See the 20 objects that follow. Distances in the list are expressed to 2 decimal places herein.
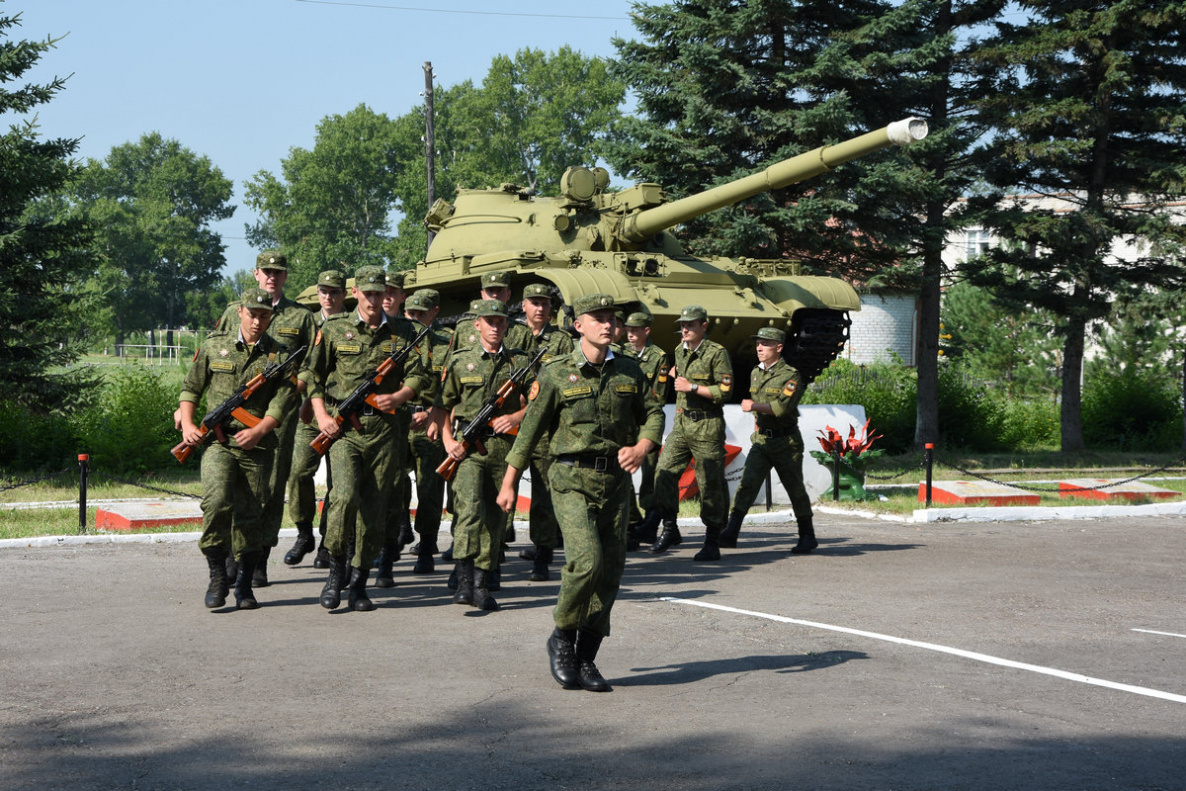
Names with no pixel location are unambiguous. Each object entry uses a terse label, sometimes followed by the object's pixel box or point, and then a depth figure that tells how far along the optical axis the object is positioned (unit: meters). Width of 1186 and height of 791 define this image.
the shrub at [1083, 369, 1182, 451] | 27.84
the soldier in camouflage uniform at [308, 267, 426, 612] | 8.84
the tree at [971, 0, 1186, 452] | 24.27
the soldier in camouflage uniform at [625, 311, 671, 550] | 11.08
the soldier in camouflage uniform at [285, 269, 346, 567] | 10.29
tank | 16.72
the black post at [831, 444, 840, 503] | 16.58
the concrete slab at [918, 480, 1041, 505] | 16.47
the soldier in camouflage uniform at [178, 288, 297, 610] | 8.80
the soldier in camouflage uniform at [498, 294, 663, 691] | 6.57
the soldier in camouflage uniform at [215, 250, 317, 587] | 9.50
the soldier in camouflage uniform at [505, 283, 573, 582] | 10.18
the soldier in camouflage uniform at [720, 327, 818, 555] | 11.71
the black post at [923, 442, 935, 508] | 15.67
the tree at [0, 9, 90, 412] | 18.06
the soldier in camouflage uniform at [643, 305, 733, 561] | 11.52
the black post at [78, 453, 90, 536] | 12.65
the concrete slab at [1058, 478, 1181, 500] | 17.42
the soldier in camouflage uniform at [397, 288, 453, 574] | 10.77
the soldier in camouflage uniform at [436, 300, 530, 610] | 9.11
